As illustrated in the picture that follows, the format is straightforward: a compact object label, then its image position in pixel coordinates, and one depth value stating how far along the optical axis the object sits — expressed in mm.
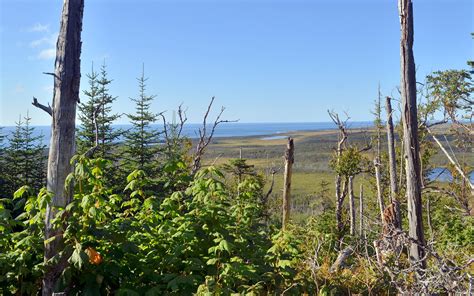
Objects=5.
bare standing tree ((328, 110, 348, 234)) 12421
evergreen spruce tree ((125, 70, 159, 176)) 16078
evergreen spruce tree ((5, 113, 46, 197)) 17000
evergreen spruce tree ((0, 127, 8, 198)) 15809
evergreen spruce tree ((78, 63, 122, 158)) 15345
